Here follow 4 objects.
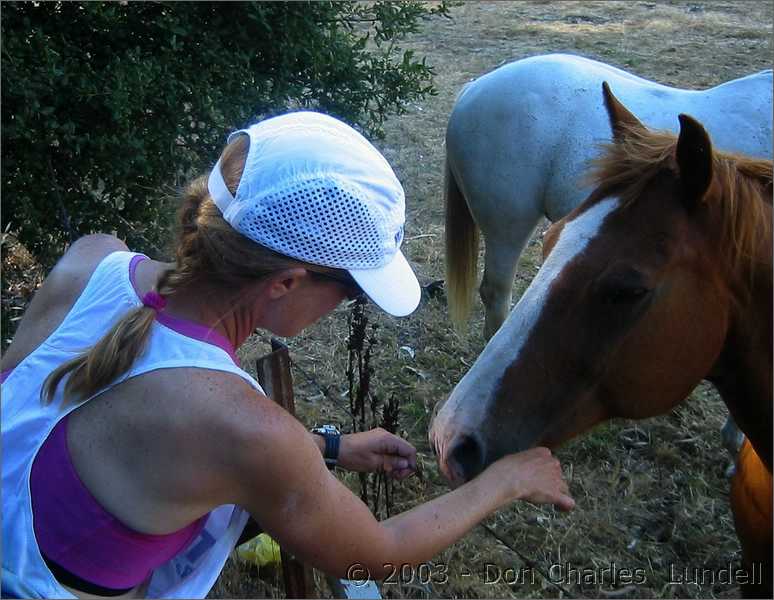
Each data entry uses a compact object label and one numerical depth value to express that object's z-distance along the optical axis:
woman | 1.23
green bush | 2.65
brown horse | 1.50
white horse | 3.39
